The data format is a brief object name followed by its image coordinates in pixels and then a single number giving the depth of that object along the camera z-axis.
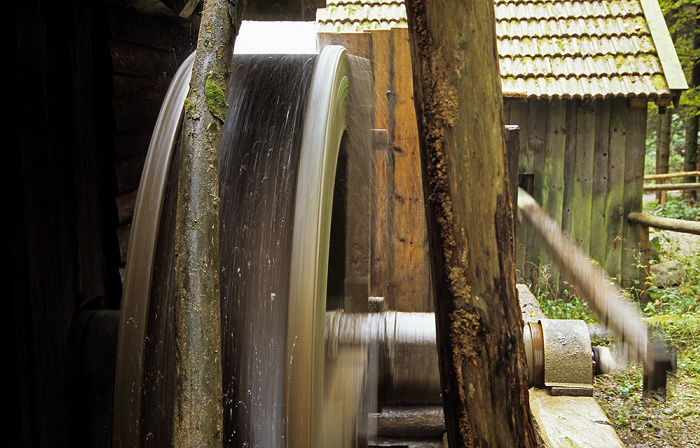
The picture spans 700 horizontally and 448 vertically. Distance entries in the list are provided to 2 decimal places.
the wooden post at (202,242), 1.36
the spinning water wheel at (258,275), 2.05
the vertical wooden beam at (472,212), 1.70
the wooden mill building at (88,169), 2.42
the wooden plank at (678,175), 12.85
